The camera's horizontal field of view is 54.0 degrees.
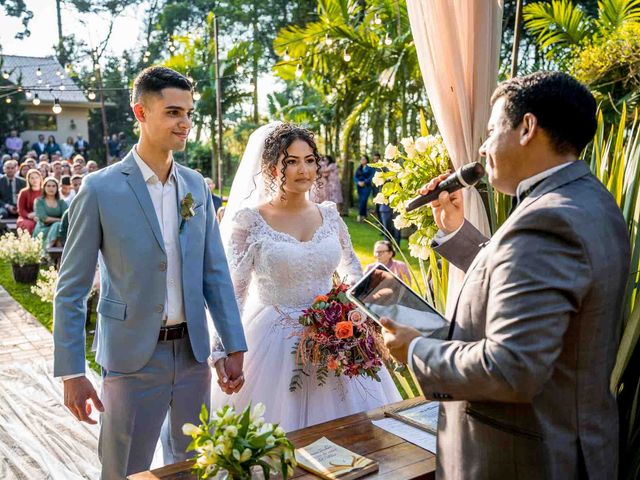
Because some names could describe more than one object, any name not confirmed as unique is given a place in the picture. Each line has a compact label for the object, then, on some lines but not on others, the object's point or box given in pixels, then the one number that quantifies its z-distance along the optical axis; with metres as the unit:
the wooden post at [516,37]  3.54
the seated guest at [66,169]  14.26
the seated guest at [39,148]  22.70
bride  3.37
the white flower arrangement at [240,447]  1.73
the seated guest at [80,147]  25.11
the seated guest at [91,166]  14.33
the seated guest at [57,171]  14.09
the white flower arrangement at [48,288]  7.86
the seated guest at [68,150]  23.78
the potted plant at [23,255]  9.56
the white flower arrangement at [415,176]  3.06
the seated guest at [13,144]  22.89
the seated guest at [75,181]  11.42
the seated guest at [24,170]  13.31
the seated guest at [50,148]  22.98
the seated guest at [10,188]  13.10
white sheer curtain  2.85
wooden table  2.17
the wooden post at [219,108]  12.34
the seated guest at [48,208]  10.12
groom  2.61
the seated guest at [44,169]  13.82
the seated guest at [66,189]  11.38
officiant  1.49
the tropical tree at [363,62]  12.55
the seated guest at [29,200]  11.09
